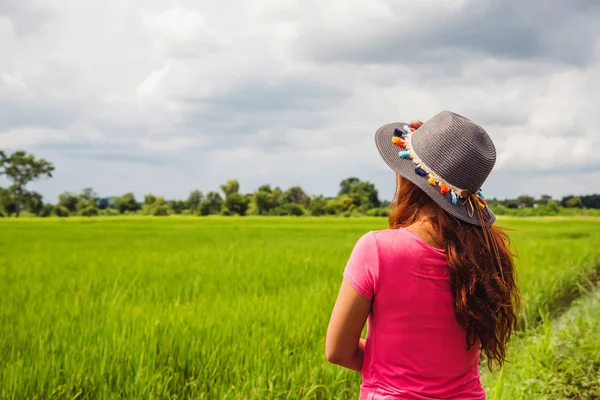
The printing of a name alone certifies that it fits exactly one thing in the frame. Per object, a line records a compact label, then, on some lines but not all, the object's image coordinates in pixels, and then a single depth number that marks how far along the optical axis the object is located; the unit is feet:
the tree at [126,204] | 142.41
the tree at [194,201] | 141.79
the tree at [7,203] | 129.39
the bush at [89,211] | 133.83
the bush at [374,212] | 131.30
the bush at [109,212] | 135.54
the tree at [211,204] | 138.51
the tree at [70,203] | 135.95
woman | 4.61
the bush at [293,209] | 144.15
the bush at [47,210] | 133.14
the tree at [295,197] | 148.46
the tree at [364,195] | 146.82
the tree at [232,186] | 153.58
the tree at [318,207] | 144.66
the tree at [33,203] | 134.21
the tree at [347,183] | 165.86
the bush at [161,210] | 145.28
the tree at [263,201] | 146.41
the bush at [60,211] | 134.41
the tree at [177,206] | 144.15
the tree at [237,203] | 142.41
